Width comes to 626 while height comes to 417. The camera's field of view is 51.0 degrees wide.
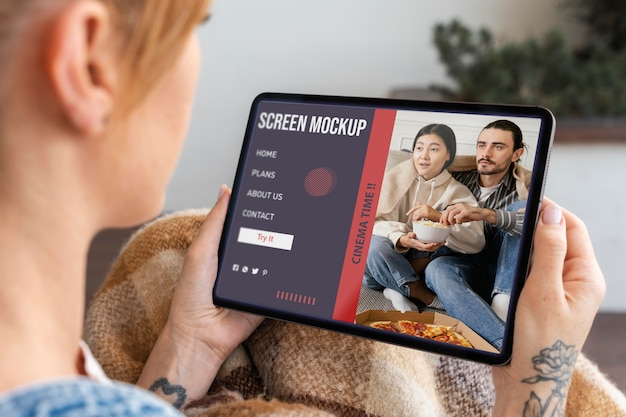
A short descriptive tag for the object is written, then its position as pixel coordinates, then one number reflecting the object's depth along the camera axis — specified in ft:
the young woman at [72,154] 1.07
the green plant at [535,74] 6.54
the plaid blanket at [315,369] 2.24
